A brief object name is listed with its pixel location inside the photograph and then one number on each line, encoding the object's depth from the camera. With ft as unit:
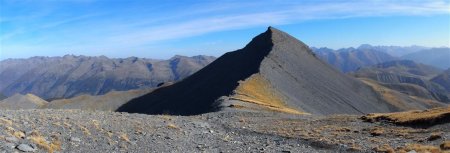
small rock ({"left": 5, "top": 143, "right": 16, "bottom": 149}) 68.51
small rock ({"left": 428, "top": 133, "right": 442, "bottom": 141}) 103.09
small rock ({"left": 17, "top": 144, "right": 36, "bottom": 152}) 69.00
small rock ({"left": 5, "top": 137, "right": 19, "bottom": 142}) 71.10
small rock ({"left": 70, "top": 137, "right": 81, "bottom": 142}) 81.05
